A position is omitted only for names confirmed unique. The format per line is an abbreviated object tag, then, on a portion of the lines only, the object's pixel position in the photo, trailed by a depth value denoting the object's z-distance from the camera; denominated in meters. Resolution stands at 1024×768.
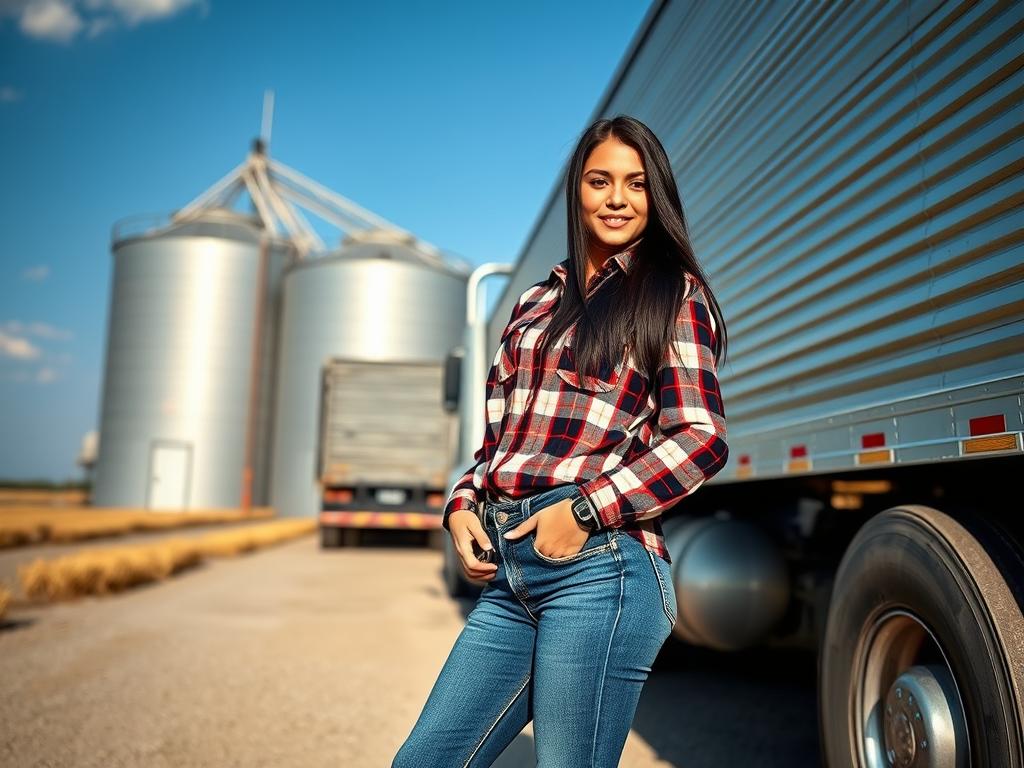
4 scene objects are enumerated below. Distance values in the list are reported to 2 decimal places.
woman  1.38
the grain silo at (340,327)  29.50
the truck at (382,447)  14.65
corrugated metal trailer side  1.91
